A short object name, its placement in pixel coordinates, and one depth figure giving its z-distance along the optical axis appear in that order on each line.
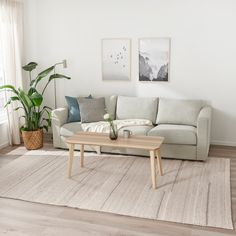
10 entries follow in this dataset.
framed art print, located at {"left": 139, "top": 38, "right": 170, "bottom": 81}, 5.13
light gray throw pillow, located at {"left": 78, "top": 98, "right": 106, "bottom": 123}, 4.98
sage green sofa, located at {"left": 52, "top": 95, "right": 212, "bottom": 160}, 4.36
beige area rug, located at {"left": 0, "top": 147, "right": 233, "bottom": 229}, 3.11
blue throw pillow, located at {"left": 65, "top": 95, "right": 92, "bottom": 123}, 5.12
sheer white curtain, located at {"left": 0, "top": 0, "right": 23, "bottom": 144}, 5.04
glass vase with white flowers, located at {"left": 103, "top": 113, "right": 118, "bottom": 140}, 3.87
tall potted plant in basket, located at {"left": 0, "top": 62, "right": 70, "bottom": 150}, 4.88
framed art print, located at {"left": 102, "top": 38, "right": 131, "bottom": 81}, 5.32
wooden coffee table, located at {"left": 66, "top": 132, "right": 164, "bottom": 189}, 3.58
